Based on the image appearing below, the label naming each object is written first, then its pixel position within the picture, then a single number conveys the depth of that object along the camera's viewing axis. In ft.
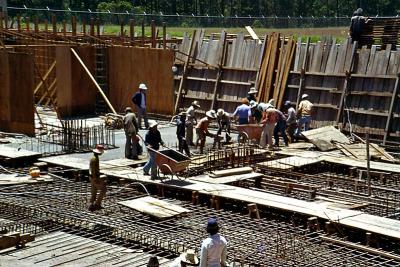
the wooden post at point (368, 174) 55.01
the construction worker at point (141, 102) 85.30
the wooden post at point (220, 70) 92.38
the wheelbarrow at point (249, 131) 72.74
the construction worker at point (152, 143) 60.23
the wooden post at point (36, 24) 107.78
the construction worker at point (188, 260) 38.19
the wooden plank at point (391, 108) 76.38
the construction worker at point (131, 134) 68.80
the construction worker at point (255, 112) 78.69
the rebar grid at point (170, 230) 44.62
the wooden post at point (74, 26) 103.81
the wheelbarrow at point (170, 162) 58.59
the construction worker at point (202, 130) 70.33
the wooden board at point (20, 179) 61.46
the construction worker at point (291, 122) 78.14
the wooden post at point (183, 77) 96.07
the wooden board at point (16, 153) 68.49
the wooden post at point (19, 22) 109.27
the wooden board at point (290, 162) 66.23
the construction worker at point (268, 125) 71.87
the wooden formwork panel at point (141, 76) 94.89
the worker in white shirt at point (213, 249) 35.91
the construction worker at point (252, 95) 82.25
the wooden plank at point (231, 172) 62.28
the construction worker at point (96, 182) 53.21
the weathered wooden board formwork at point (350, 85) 77.51
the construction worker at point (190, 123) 73.67
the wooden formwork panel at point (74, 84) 96.22
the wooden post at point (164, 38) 97.54
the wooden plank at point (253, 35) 90.87
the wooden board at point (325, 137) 73.51
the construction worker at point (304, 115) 78.07
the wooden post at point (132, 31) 102.46
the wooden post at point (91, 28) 104.47
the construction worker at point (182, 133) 68.56
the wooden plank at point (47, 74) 99.09
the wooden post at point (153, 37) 100.53
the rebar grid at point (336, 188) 53.83
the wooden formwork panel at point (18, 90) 81.41
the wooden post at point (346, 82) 80.30
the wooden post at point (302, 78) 84.02
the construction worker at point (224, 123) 74.15
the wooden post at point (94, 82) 92.90
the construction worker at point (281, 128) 75.41
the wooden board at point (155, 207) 51.93
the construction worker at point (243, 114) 75.72
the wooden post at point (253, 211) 52.54
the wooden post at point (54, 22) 106.29
